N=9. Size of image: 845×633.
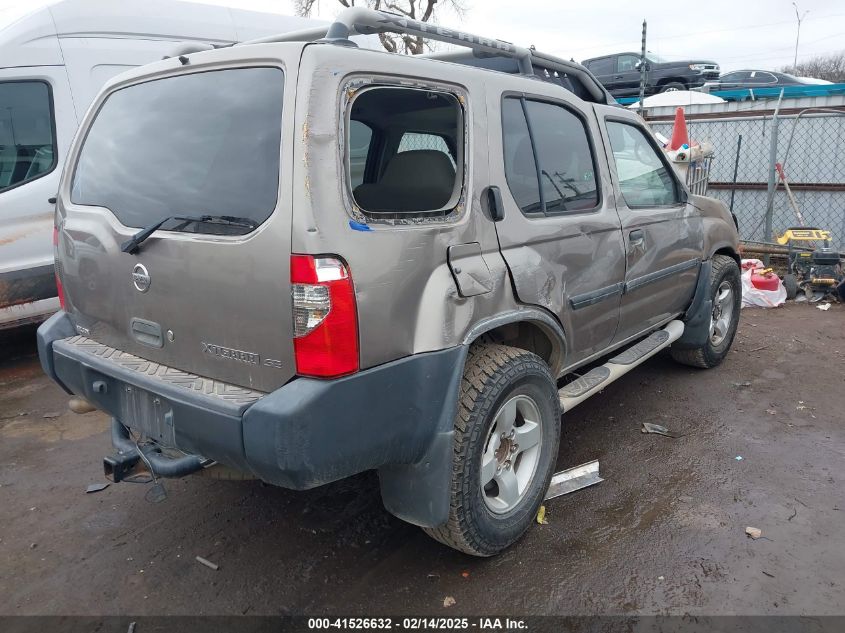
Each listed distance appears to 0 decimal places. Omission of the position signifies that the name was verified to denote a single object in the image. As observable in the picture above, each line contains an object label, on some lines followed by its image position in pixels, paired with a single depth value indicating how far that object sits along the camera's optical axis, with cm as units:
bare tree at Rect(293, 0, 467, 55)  2110
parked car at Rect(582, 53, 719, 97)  1733
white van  508
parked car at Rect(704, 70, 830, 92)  1592
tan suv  203
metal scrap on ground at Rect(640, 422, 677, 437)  396
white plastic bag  687
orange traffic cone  749
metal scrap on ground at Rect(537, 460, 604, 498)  326
